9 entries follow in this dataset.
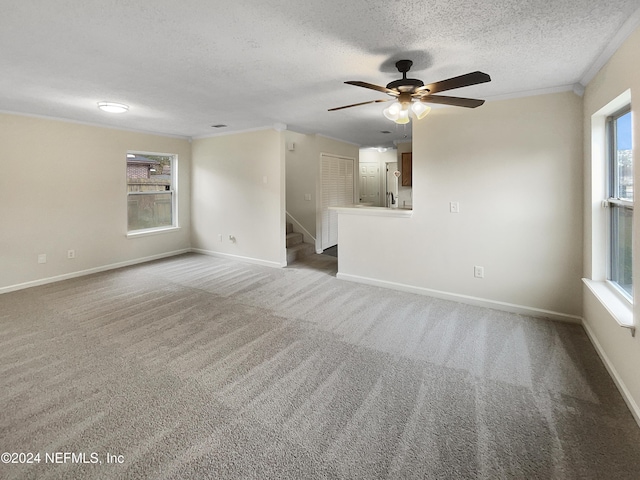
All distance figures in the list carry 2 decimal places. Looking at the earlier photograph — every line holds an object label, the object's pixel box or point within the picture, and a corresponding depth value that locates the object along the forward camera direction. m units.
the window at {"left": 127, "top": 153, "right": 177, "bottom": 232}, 5.65
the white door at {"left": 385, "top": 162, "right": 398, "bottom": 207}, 8.96
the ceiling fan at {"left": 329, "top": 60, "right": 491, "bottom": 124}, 2.27
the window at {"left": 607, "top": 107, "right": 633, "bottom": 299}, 2.37
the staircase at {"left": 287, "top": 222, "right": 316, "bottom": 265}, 5.92
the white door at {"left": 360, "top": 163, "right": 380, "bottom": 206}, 9.22
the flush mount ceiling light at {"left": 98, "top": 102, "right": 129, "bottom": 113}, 3.75
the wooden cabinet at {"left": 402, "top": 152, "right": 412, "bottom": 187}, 6.03
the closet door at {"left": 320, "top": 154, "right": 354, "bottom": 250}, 6.66
